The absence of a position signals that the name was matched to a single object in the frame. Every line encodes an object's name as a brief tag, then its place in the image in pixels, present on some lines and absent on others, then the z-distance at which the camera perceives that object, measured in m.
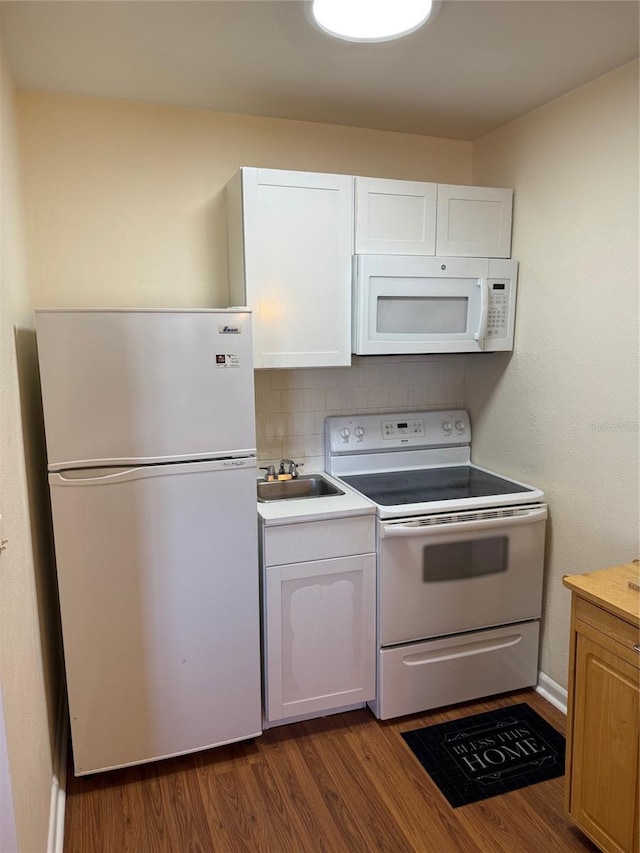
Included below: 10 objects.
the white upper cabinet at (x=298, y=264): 2.20
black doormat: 2.01
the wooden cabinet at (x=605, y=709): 1.54
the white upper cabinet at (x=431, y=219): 2.35
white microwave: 2.37
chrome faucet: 2.64
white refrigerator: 1.85
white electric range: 2.27
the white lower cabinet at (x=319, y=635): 2.21
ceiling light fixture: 1.56
